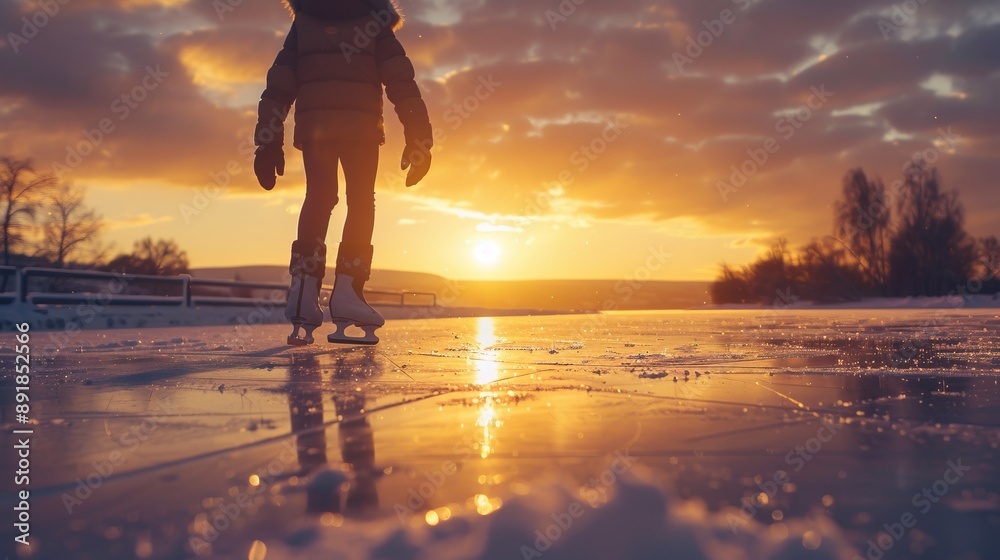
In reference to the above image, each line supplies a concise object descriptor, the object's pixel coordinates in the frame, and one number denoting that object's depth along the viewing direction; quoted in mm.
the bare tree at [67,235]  41906
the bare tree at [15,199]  39781
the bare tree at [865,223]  35688
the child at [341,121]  4492
